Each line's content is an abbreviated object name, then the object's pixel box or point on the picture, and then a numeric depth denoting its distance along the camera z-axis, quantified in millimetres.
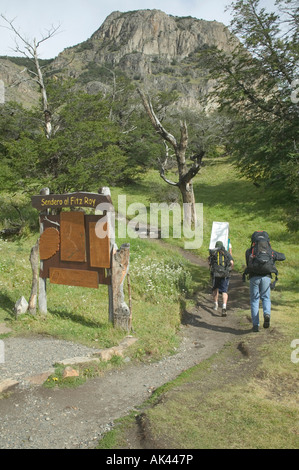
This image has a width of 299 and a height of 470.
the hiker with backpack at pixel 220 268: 9094
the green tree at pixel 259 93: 16453
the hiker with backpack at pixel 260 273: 7375
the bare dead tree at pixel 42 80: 16141
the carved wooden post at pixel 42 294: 8156
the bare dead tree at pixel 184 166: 16391
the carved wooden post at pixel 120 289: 7434
